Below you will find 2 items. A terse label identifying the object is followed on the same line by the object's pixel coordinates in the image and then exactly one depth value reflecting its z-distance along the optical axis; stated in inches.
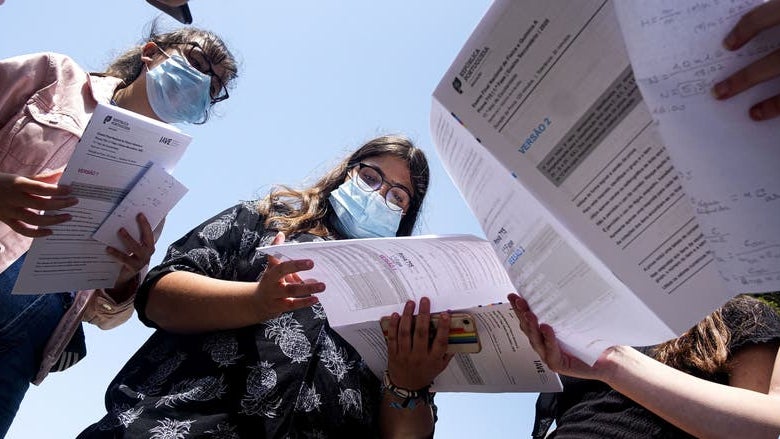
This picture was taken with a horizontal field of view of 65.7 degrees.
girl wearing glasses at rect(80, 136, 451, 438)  60.0
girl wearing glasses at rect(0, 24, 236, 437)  62.6
